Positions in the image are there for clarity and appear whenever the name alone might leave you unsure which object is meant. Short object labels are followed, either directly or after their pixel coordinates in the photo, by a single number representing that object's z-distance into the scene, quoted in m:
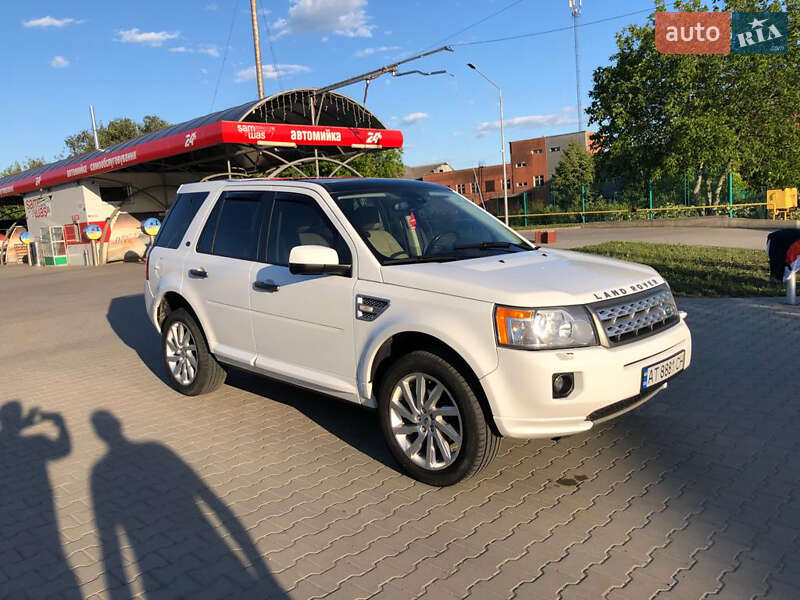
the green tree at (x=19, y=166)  70.64
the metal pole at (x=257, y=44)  26.50
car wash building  21.36
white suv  3.56
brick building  83.12
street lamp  38.34
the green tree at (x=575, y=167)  68.00
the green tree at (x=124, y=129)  61.91
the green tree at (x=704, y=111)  30.09
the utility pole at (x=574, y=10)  52.68
